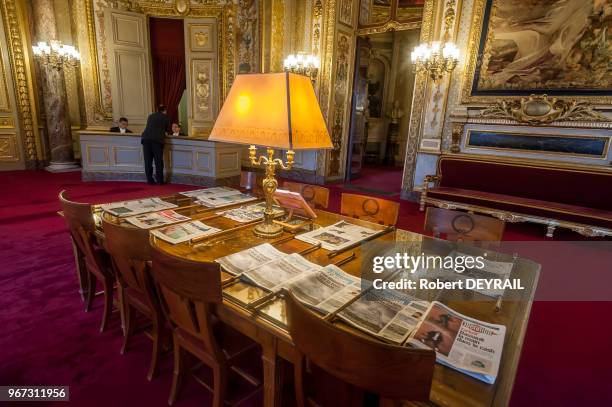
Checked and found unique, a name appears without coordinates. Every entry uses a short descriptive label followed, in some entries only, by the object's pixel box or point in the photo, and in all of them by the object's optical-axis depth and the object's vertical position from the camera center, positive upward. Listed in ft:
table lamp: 4.92 +0.09
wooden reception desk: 19.61 -2.56
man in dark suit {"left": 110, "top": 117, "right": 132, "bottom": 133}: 22.40 -0.91
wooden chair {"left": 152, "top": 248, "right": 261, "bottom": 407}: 3.61 -2.61
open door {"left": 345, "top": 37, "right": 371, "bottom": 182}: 22.38 +1.08
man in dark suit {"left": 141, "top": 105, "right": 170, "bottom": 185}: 18.98 -1.57
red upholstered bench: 13.34 -2.59
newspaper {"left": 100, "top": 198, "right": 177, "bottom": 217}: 6.60 -1.92
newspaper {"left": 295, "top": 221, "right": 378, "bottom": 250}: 5.58 -1.95
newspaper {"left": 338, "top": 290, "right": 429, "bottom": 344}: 3.30 -1.98
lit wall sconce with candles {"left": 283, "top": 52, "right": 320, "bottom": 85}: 20.59 +3.61
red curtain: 24.35 +4.15
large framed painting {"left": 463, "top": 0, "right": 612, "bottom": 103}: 13.64 +3.68
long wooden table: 2.72 -2.04
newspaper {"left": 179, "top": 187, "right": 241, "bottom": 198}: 8.38 -1.91
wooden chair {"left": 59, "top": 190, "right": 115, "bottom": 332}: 5.71 -2.67
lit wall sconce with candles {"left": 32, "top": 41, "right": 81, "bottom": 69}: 21.13 +3.59
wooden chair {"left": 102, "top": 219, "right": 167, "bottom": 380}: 4.59 -2.46
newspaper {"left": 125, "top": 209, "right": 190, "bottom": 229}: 6.03 -1.93
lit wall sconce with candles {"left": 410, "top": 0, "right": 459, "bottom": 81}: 15.89 +3.56
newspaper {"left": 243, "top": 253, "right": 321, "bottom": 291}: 4.11 -1.95
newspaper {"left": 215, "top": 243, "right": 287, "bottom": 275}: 4.49 -1.95
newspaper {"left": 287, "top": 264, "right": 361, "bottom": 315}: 3.71 -1.95
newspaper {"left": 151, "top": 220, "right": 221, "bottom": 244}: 5.43 -1.94
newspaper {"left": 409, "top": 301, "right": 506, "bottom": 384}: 2.91 -2.00
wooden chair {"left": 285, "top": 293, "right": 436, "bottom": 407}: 2.39 -1.75
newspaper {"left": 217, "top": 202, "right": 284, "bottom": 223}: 6.73 -1.95
